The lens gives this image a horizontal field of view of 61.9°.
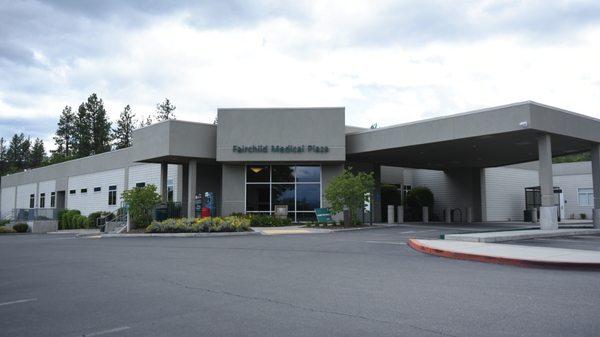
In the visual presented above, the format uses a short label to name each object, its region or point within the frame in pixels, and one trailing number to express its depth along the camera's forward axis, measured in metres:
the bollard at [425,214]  37.94
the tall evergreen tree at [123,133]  86.38
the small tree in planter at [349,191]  27.20
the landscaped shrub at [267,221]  29.30
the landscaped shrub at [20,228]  38.53
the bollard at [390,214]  33.28
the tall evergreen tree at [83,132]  84.00
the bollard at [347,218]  28.20
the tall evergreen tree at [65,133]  93.12
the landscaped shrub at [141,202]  27.00
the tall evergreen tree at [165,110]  84.06
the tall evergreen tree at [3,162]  124.81
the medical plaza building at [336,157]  24.45
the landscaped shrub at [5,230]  37.33
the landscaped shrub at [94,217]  40.38
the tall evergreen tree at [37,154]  117.88
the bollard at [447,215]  40.97
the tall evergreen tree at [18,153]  124.75
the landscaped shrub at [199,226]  24.25
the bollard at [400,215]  34.38
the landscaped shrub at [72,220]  40.91
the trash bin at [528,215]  42.59
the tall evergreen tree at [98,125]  84.56
